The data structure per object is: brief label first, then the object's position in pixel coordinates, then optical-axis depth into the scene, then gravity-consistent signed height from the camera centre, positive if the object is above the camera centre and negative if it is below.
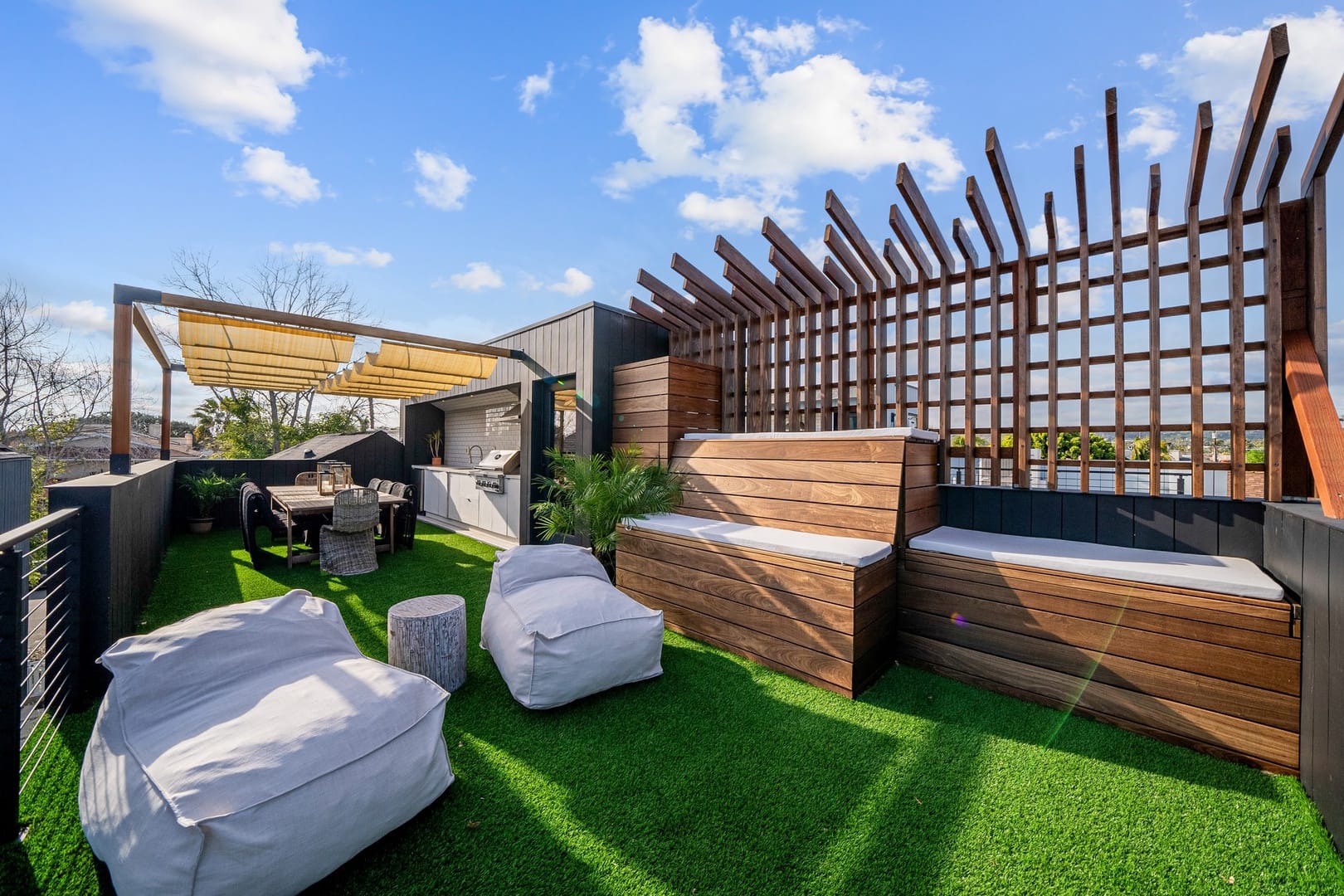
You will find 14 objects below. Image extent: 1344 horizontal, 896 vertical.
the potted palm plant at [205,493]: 7.99 -0.66
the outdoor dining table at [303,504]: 5.69 -0.63
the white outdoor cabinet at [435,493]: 9.38 -0.80
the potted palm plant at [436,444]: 11.31 +0.19
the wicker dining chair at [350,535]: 5.43 -0.94
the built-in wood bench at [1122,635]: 2.27 -1.00
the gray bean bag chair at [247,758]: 1.39 -0.99
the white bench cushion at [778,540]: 3.02 -0.63
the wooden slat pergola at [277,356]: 4.40 +1.26
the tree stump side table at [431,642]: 2.88 -1.13
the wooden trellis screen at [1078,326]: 2.87 +0.89
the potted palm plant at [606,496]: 4.41 -0.41
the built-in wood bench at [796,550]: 3.01 -0.69
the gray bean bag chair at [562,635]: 2.69 -1.06
